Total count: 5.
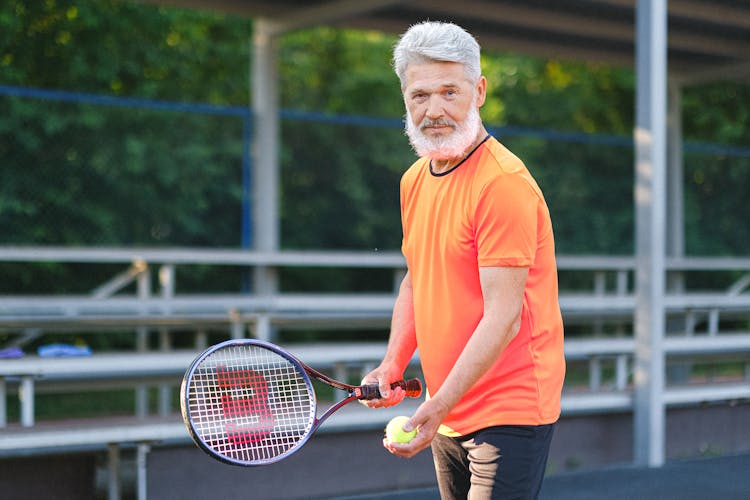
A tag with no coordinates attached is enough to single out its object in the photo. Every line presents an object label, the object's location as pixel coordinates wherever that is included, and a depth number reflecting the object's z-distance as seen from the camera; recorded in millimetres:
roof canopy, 14452
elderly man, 4226
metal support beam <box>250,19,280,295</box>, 15256
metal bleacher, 8733
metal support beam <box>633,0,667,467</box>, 10728
